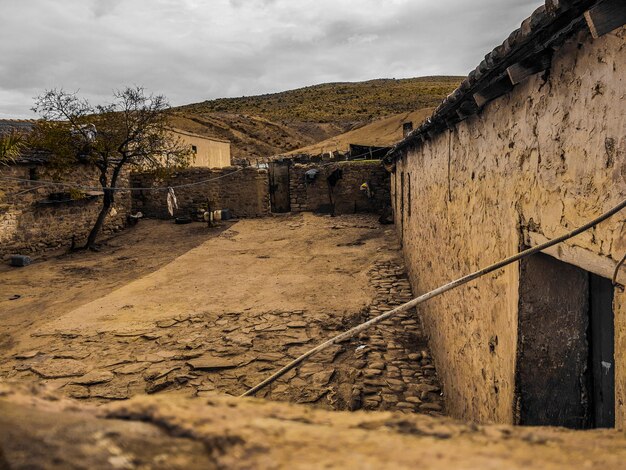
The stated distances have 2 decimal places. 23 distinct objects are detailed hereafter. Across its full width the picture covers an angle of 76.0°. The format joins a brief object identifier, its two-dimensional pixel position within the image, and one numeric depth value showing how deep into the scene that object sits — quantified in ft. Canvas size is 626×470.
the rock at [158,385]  15.94
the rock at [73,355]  19.03
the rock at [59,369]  17.43
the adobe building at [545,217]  5.56
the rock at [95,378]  16.75
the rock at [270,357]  18.22
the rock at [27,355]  19.29
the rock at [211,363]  17.72
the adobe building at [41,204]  42.09
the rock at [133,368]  17.52
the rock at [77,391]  15.76
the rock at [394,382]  16.03
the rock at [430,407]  14.42
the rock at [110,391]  15.68
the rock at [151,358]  18.52
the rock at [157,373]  16.98
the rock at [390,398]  14.85
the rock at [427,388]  15.53
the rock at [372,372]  16.62
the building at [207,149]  71.44
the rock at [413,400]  14.84
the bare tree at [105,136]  43.86
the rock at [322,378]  16.15
